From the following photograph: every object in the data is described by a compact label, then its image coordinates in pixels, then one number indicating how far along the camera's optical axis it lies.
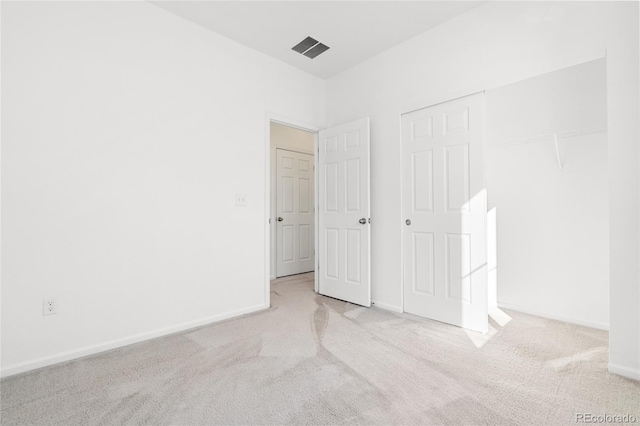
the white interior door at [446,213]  2.51
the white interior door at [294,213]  4.80
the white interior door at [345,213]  3.24
